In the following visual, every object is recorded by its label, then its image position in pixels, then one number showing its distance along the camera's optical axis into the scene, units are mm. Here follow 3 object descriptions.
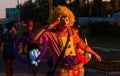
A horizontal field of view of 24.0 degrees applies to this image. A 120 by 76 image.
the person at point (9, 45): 6905
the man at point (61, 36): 3633
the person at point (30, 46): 7020
